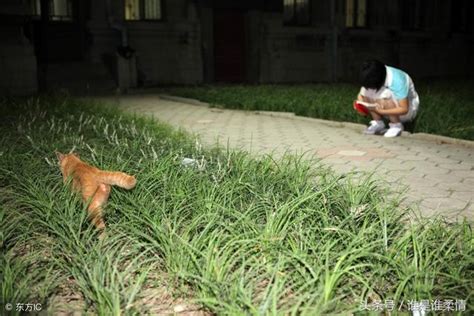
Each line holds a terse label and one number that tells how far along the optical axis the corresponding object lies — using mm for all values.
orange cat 2680
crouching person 6023
